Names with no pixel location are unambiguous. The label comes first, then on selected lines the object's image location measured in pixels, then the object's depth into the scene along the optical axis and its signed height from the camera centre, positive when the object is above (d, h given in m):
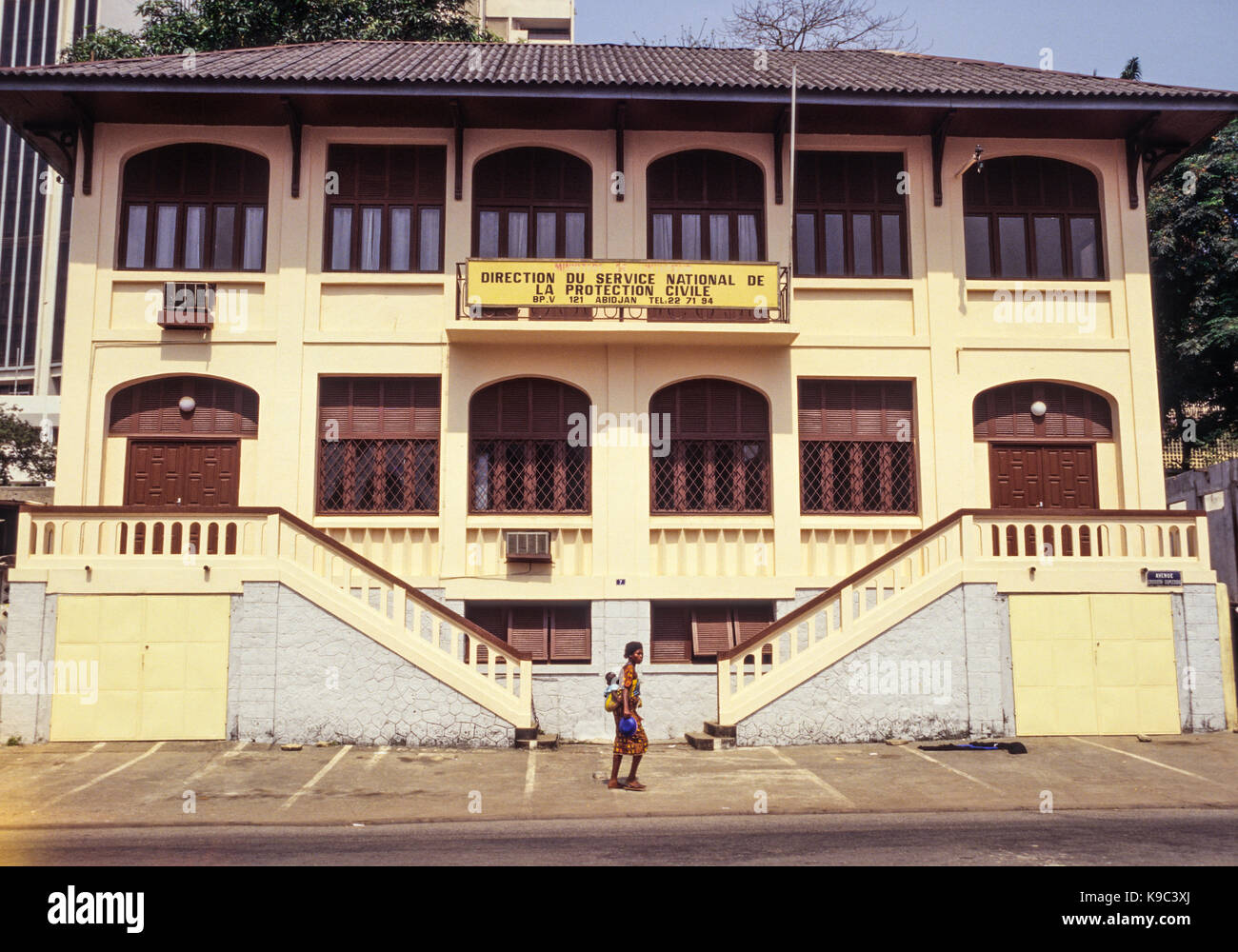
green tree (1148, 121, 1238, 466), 23.98 +7.54
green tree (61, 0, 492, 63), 26.06 +14.63
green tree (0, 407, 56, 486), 31.72 +5.13
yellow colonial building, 17.25 +4.69
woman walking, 11.91 -1.02
